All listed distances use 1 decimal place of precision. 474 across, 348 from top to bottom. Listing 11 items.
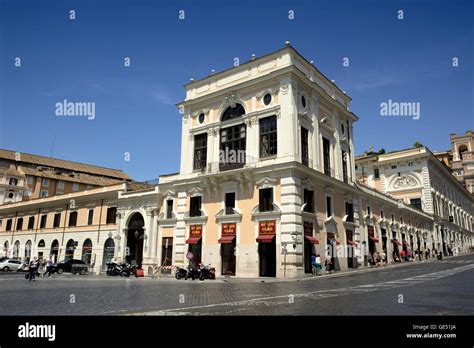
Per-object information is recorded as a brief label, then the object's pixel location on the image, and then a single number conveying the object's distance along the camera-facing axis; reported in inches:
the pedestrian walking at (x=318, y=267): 1066.1
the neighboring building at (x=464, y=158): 3464.6
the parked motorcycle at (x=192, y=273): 1039.6
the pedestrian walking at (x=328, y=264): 1135.6
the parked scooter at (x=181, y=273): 1058.9
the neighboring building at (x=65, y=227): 1665.8
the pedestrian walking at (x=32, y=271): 971.9
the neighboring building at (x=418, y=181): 2279.8
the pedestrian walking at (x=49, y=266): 1196.5
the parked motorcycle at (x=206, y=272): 1016.3
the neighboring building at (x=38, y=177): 2726.4
